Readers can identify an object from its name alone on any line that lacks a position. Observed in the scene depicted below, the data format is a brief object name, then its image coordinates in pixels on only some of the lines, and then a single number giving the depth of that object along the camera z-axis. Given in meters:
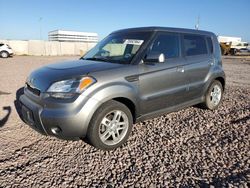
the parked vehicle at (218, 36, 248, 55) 31.21
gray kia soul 2.52
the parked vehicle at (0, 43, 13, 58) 20.04
